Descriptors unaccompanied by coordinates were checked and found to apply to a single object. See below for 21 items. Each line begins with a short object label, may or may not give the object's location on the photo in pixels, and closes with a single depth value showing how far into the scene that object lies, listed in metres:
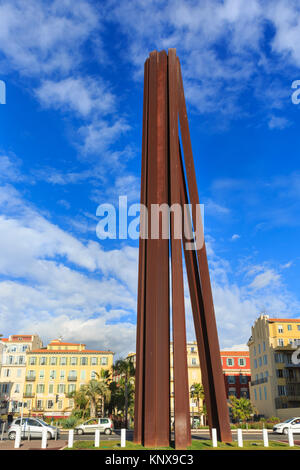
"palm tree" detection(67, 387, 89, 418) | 48.30
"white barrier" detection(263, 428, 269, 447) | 16.61
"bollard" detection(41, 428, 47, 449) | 15.93
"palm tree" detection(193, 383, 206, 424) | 55.93
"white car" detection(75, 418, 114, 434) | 29.05
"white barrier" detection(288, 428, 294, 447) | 16.88
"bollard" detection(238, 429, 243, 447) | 16.11
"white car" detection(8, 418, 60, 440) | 22.86
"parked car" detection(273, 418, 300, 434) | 26.41
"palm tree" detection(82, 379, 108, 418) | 48.44
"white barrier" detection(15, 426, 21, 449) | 16.31
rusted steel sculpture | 16.04
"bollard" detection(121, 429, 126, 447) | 15.77
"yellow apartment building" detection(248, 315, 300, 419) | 51.84
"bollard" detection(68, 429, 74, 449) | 15.79
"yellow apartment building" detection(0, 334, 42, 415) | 61.22
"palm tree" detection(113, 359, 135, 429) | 47.31
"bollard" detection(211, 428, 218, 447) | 15.98
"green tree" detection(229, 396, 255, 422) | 42.83
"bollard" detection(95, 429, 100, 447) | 15.86
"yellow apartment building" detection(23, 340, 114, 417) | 61.69
